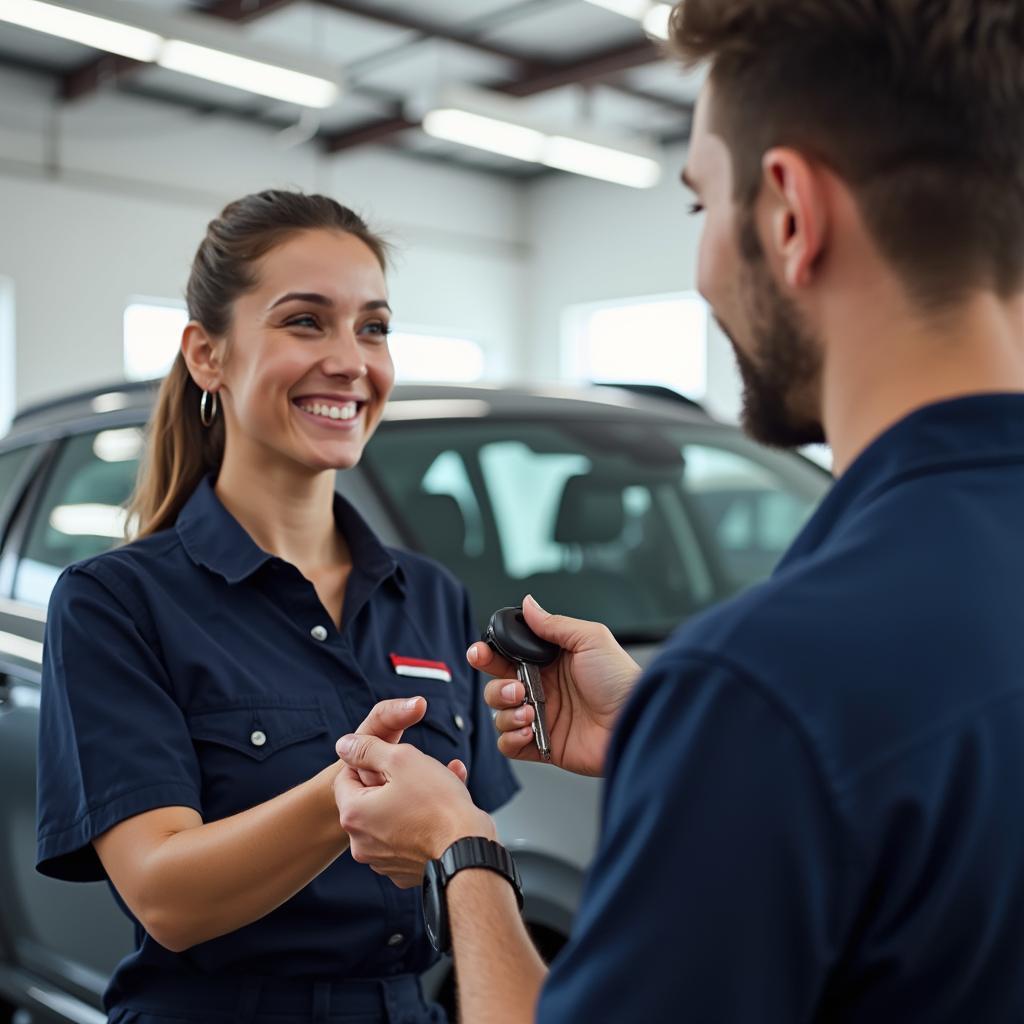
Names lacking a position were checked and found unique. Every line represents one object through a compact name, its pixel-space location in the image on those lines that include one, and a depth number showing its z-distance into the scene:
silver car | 2.62
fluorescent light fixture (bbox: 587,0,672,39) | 6.10
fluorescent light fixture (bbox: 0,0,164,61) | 5.51
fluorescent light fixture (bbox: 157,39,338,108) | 6.33
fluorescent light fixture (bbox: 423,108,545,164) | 7.56
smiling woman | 1.47
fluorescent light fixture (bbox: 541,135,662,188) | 8.25
